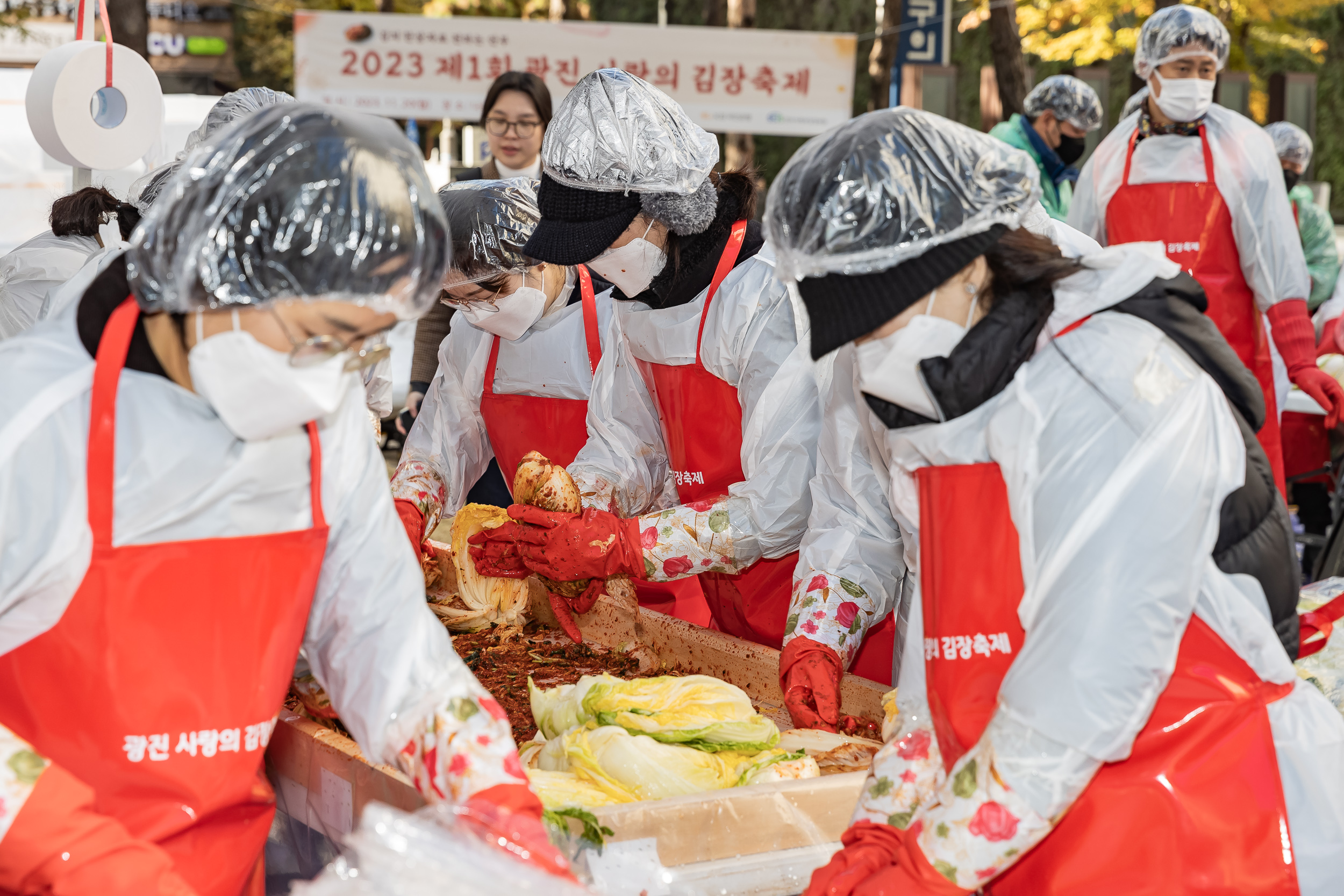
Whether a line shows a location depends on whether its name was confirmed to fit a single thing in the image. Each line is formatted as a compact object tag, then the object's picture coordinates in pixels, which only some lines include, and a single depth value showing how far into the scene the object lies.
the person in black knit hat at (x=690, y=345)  2.83
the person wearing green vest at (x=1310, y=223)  8.24
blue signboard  11.59
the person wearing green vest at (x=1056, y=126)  6.96
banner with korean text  9.61
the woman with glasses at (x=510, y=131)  4.99
